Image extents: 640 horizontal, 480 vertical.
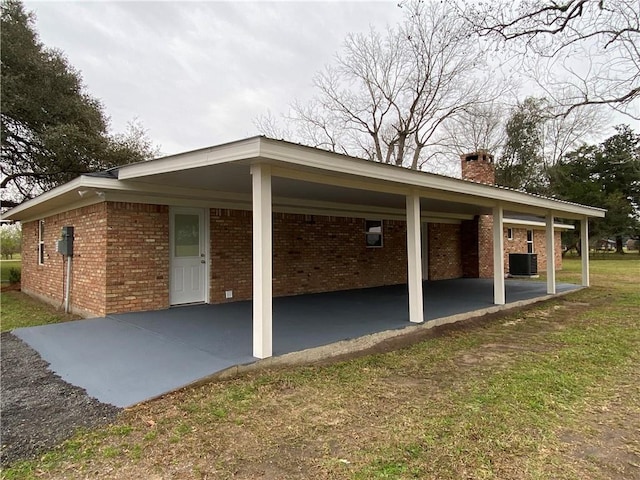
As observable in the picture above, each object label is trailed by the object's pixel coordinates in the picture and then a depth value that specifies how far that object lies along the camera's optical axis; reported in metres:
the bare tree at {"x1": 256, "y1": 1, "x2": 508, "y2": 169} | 21.09
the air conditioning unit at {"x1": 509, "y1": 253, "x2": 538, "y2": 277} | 15.01
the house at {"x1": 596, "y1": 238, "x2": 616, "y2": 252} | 33.69
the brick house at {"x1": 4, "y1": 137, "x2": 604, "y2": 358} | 4.57
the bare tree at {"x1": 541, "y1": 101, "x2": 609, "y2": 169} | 24.52
